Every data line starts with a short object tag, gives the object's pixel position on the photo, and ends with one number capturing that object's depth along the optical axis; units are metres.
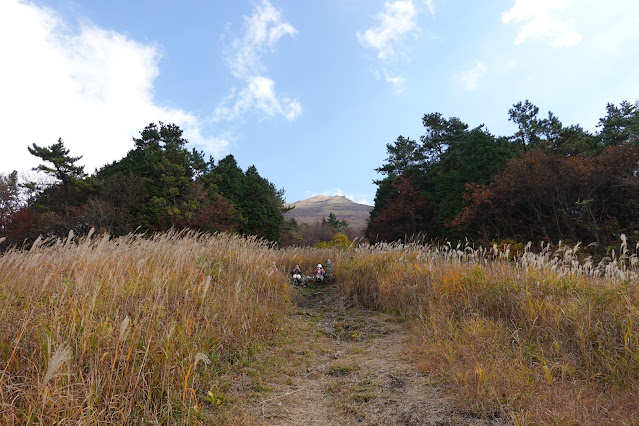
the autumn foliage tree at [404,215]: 23.12
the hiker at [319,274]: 8.77
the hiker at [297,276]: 8.70
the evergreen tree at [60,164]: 22.31
